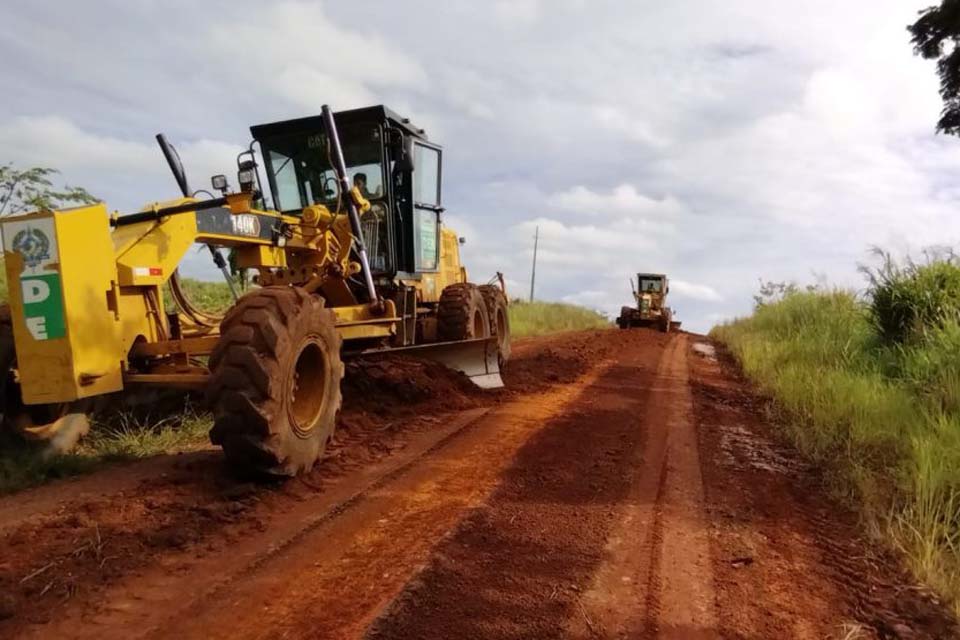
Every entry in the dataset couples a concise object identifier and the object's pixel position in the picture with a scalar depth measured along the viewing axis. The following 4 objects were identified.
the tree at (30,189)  12.11
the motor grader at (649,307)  28.52
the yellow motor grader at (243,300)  4.24
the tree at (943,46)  9.80
